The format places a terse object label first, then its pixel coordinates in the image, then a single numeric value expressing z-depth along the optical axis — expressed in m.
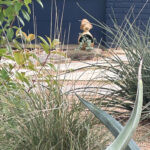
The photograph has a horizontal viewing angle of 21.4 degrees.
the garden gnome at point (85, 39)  9.88
